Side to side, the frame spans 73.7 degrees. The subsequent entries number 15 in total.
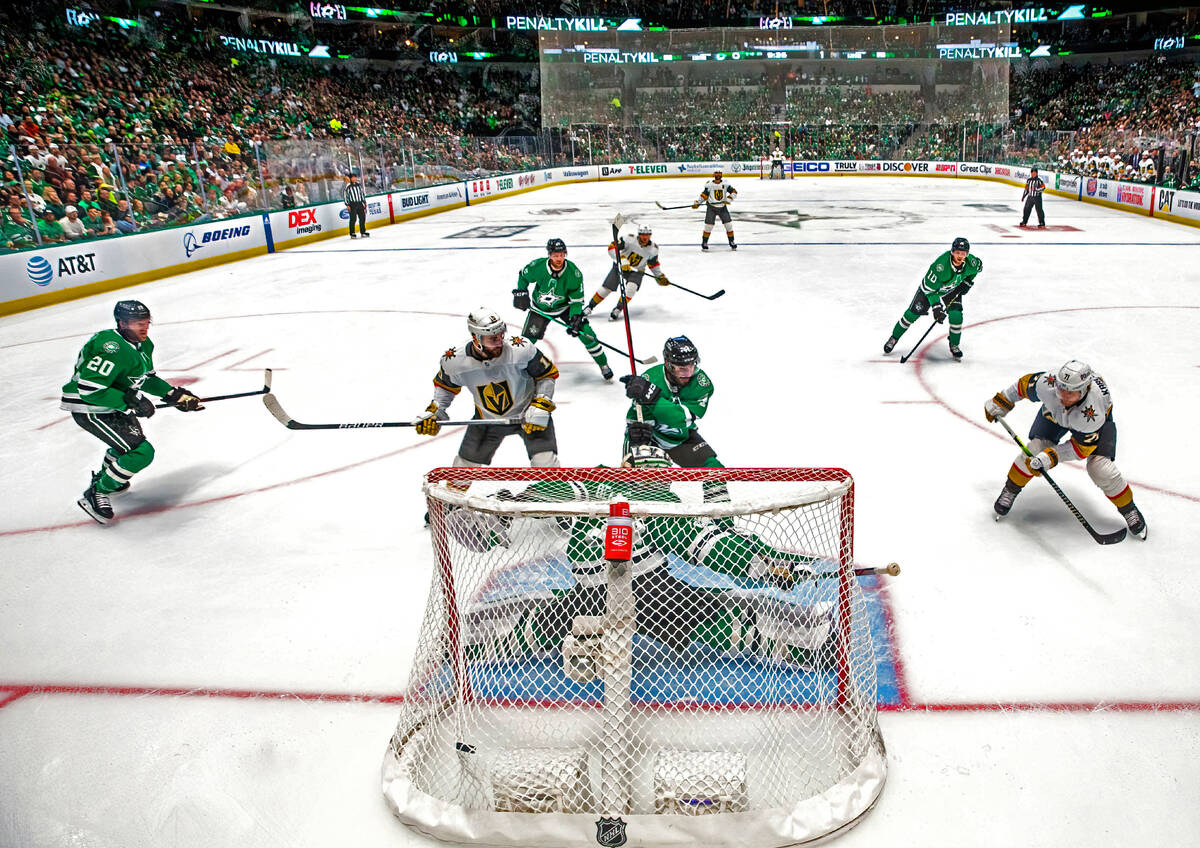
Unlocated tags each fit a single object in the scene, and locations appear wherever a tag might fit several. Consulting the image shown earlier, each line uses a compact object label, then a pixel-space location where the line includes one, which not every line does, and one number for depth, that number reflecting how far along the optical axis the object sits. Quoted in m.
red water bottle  2.56
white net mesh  2.61
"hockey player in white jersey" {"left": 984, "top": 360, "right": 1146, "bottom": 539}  4.13
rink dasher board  11.85
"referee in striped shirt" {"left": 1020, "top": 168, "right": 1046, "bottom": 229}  16.12
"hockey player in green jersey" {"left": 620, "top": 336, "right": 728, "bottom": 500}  3.94
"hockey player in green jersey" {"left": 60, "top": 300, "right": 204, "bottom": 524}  4.83
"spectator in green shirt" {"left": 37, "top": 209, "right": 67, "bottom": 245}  11.95
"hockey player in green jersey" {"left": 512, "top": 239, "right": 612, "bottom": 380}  7.40
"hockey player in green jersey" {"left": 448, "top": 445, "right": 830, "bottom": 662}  2.95
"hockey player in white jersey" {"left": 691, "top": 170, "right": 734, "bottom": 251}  15.12
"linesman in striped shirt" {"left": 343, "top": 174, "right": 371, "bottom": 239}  17.56
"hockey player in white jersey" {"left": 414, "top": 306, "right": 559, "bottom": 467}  4.47
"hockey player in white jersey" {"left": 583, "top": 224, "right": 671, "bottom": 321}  9.23
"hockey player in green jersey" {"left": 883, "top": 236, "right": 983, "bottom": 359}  7.45
